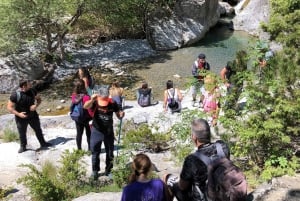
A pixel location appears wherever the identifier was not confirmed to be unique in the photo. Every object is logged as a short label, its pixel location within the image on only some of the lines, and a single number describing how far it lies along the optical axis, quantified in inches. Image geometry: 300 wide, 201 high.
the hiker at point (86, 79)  359.5
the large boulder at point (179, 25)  783.1
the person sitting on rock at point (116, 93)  432.1
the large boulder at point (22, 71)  618.8
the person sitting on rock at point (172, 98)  442.0
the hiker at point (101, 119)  285.6
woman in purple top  167.2
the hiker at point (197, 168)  171.2
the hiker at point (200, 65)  448.1
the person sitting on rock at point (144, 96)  489.7
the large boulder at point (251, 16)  872.3
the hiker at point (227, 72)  395.9
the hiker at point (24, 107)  343.3
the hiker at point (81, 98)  333.1
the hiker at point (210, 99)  283.7
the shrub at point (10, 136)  411.8
